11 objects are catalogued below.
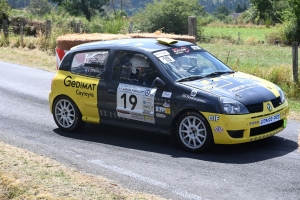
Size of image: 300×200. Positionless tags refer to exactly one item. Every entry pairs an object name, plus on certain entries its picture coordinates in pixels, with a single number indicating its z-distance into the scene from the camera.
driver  9.65
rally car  8.77
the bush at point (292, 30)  40.69
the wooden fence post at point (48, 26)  26.41
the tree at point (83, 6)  90.44
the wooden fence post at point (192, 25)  21.00
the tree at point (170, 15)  37.91
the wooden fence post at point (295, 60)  14.38
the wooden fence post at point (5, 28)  29.81
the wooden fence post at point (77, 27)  26.25
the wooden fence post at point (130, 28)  25.42
